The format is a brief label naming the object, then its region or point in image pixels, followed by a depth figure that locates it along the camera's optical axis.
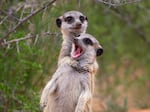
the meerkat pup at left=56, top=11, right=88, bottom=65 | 9.47
